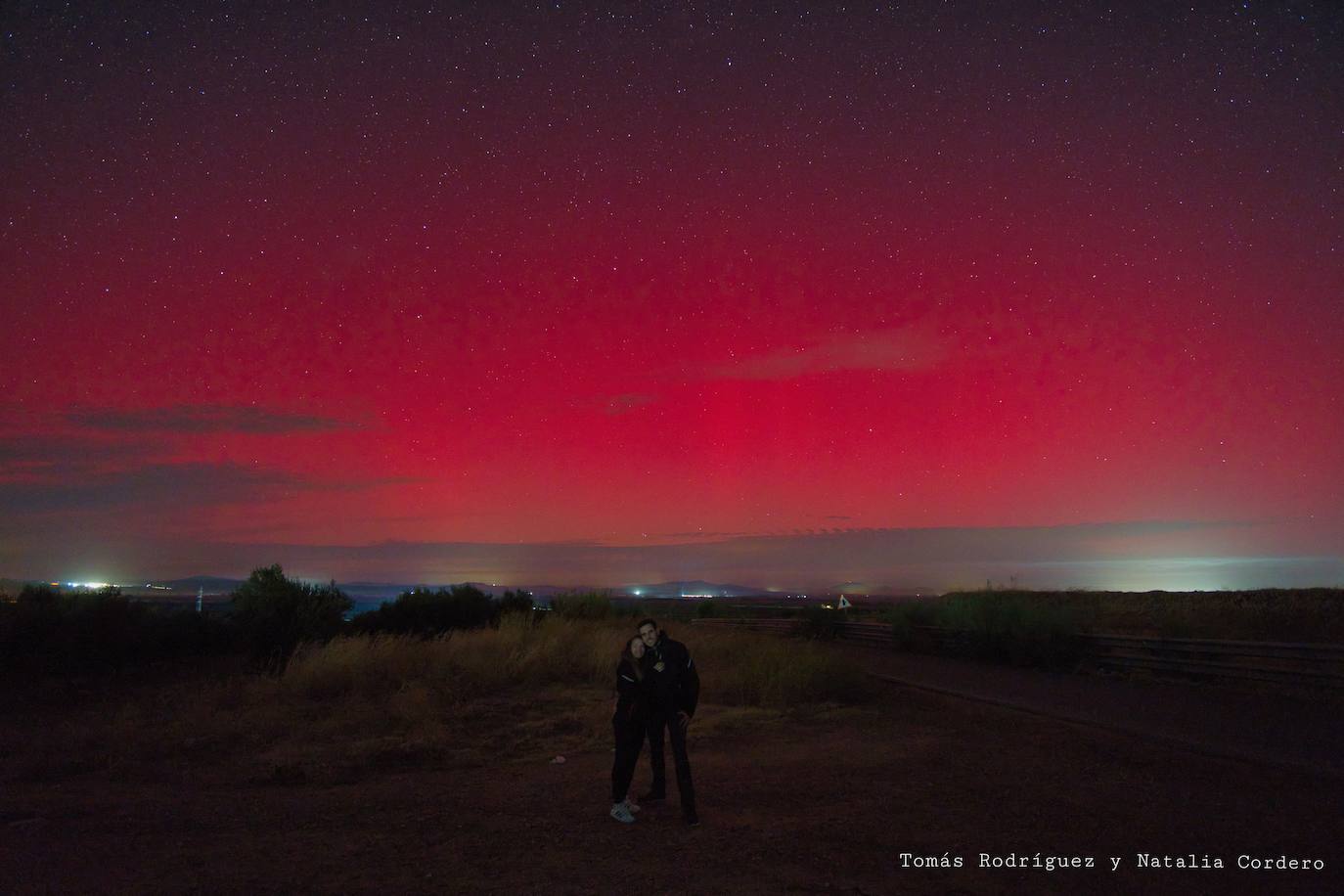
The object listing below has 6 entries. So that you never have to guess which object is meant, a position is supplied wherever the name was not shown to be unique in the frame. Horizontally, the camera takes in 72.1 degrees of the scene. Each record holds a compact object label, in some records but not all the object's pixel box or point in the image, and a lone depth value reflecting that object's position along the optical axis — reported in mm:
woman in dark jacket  8508
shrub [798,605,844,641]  35312
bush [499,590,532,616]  33312
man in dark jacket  8336
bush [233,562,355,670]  25219
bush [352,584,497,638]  29714
